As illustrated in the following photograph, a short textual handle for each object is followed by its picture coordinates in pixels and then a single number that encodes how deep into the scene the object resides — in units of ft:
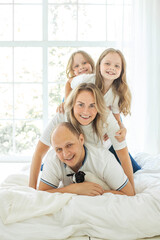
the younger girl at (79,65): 8.21
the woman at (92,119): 6.07
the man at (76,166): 5.44
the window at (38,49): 13.03
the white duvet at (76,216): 4.53
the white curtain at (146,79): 12.48
